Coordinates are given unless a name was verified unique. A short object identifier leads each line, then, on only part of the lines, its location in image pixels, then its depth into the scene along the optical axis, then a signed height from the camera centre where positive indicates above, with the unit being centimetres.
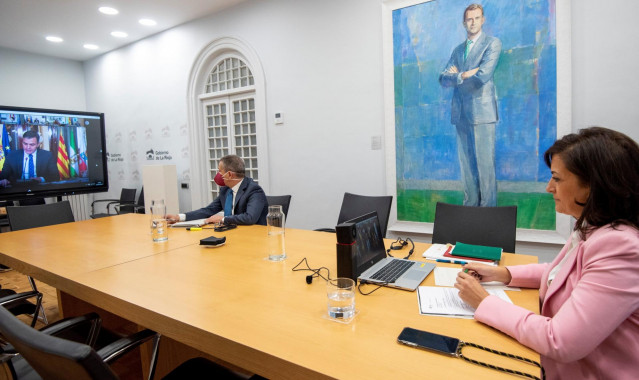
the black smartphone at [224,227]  259 -40
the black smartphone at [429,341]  93 -48
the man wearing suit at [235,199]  291 -23
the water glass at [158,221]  236 -30
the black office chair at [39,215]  322 -33
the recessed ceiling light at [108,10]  470 +221
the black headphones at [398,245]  194 -44
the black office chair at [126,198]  622 -37
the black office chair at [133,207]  589 -51
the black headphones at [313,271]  148 -46
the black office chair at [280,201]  319 -27
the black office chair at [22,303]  177 -71
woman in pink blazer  86 -31
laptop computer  145 -45
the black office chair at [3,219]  483 -50
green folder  167 -43
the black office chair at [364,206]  278 -32
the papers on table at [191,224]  281 -39
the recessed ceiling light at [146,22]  513 +223
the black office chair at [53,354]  74 -37
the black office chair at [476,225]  212 -39
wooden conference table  92 -48
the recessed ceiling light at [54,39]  569 +226
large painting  300 +52
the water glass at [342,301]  115 -42
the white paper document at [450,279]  137 -47
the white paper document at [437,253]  171 -45
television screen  462 +38
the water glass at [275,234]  186 -33
